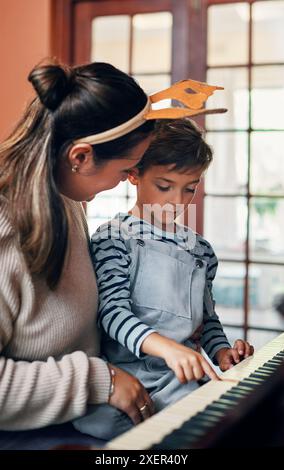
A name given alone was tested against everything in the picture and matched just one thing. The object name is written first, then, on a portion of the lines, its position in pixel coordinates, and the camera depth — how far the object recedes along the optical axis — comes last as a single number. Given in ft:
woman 3.53
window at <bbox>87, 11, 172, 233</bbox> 10.95
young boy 4.33
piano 2.29
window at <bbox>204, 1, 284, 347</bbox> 10.79
